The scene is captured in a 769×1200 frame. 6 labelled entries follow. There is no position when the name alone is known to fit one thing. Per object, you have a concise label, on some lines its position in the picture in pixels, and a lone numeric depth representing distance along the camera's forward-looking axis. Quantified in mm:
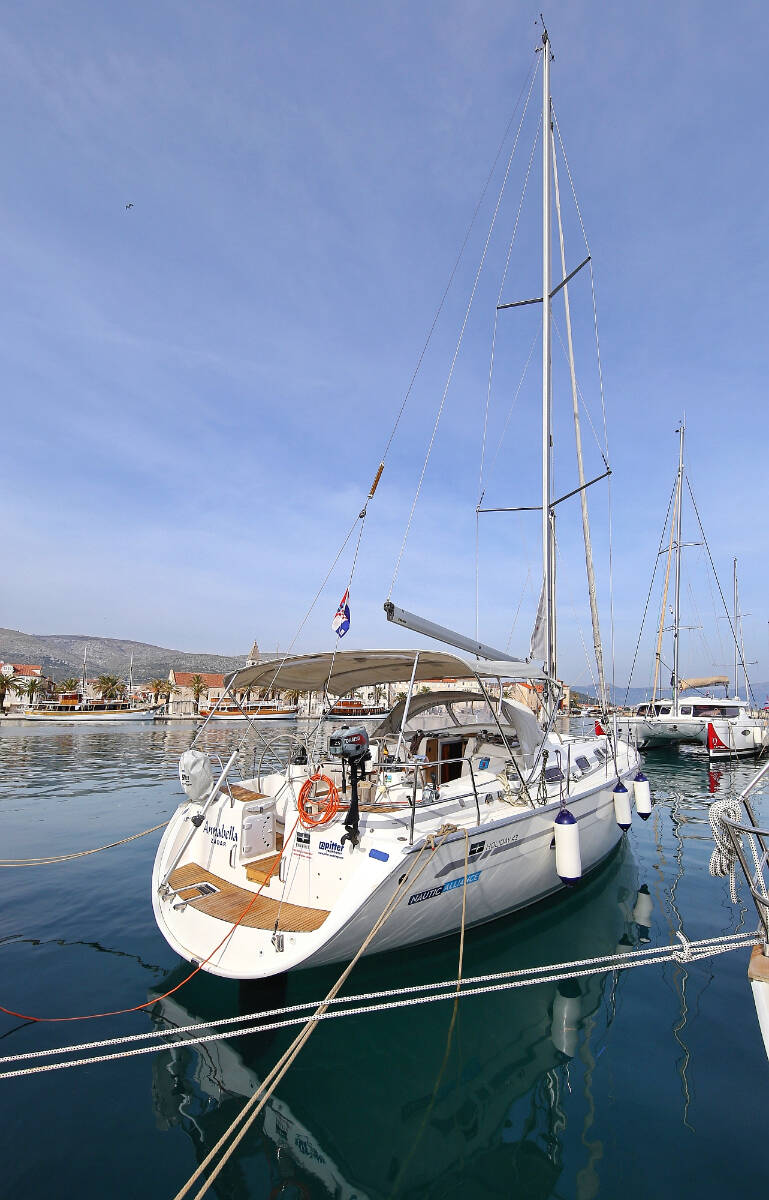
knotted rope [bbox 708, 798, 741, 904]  4078
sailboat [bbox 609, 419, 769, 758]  25359
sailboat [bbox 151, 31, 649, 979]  5137
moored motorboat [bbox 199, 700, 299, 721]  67500
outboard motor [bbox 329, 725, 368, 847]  5906
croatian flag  7544
